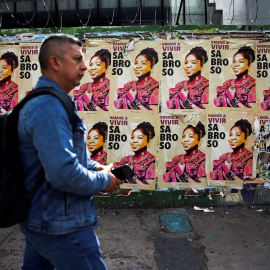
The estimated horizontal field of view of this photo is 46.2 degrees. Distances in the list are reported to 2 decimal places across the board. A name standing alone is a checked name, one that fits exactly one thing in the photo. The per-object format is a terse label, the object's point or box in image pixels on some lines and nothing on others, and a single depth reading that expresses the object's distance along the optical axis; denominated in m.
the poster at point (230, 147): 4.73
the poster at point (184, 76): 4.67
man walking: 1.54
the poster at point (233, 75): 4.66
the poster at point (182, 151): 4.73
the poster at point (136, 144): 4.75
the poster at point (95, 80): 4.70
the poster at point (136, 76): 4.68
